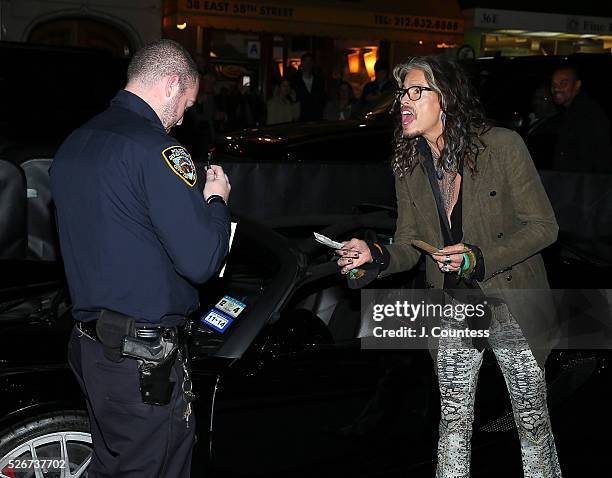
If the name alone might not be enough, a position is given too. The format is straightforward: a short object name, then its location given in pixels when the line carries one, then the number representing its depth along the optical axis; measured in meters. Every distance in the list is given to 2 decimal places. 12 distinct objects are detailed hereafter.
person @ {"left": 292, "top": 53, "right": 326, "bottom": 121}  13.23
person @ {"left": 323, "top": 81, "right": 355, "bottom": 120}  13.19
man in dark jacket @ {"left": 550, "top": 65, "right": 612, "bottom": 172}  7.40
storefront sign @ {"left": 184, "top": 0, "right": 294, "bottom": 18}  14.96
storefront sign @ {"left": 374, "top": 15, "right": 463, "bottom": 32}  16.38
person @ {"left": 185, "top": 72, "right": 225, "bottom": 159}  9.37
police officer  2.71
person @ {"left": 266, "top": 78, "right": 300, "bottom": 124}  13.31
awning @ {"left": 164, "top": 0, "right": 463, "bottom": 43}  15.10
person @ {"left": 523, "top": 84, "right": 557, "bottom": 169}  7.94
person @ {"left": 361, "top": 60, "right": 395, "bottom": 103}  12.97
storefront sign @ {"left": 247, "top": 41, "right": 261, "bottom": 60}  16.22
